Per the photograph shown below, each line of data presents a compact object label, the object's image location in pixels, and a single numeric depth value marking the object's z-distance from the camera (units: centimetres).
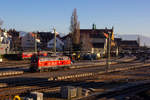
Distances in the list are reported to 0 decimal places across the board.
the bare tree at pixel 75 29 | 6762
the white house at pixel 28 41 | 9251
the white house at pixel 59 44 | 8521
